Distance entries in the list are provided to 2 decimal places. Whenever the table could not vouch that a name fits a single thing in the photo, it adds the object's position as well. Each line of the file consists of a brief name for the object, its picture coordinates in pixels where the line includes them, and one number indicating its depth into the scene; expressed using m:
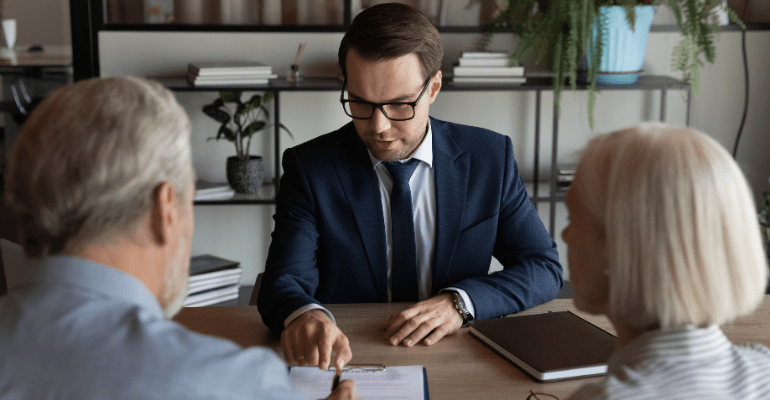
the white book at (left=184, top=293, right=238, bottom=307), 2.86
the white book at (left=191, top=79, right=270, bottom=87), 2.89
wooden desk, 1.26
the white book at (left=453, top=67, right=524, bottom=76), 2.96
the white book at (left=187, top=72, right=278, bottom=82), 2.89
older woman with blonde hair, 0.80
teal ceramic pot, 2.78
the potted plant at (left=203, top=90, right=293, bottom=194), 2.97
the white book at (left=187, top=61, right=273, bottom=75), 2.88
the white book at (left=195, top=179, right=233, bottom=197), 3.03
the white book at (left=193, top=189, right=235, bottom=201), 3.02
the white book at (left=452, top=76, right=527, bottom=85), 2.97
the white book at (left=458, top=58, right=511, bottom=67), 2.97
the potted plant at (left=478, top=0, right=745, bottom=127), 2.65
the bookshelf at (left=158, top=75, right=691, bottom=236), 2.91
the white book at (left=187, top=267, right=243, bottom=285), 2.78
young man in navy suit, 1.68
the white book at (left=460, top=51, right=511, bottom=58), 2.97
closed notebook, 1.29
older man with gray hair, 0.71
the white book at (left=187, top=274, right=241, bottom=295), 2.79
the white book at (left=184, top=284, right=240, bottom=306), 2.79
